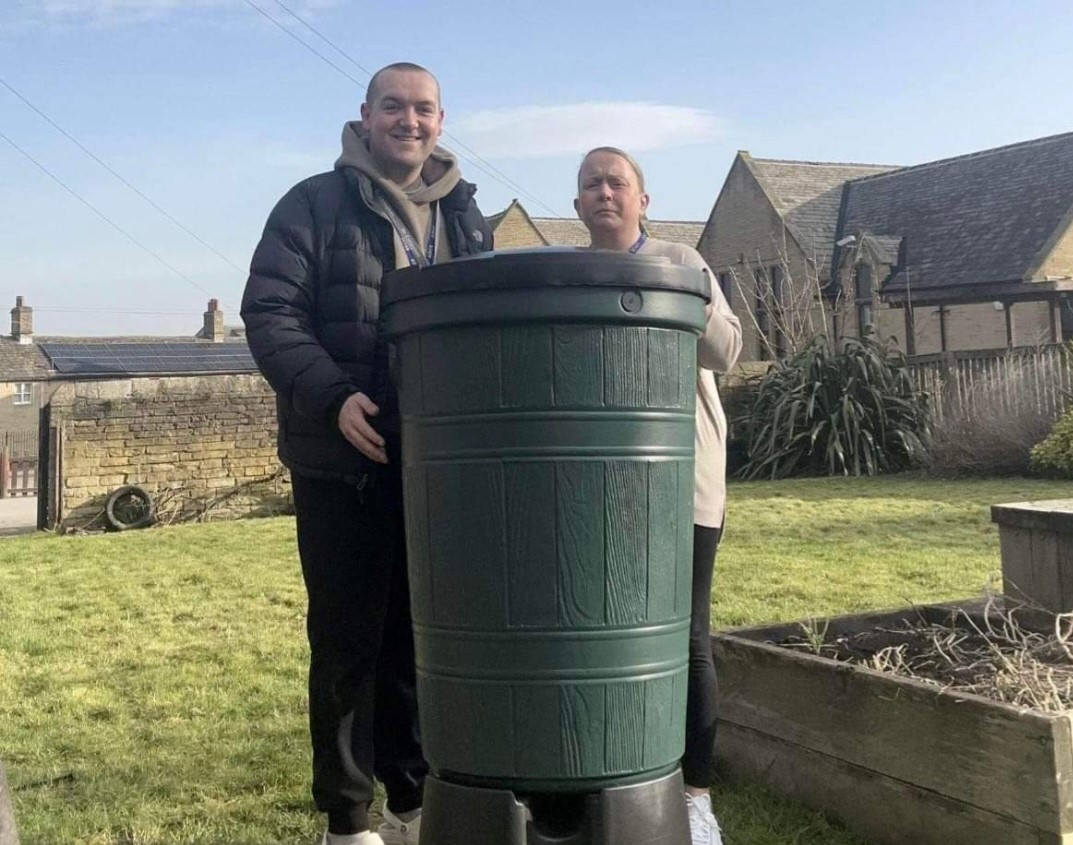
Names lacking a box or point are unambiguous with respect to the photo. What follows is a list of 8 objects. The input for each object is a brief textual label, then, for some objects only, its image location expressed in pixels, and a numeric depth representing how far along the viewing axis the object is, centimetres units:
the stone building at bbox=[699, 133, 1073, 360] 2116
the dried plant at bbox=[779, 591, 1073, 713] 264
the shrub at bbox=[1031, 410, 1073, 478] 1145
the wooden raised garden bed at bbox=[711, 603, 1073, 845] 226
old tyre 1198
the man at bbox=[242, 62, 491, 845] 255
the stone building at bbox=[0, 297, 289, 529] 1199
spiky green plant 1366
